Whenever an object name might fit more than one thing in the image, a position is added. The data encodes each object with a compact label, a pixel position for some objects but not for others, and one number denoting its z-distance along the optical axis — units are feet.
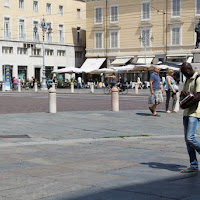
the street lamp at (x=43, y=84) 165.78
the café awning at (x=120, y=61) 194.59
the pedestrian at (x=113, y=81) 113.80
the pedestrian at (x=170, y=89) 59.06
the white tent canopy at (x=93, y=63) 201.48
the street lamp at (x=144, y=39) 186.79
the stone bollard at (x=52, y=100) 58.34
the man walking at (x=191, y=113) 22.89
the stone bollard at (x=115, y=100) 60.90
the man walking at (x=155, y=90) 54.60
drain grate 38.08
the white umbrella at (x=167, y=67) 153.99
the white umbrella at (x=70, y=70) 175.30
